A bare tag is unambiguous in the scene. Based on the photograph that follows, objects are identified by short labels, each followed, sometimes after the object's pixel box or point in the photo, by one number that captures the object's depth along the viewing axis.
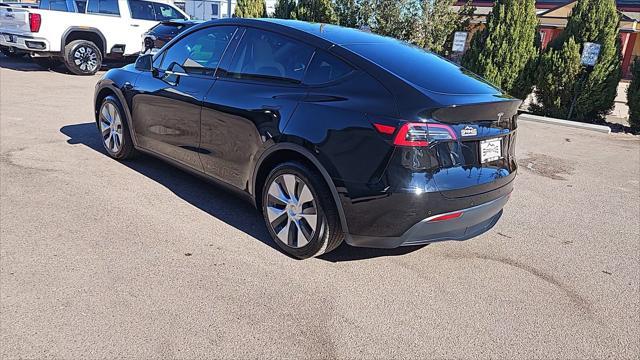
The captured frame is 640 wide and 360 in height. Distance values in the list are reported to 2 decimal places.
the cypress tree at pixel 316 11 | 13.52
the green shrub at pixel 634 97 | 9.48
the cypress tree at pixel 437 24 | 12.36
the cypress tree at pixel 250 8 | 15.41
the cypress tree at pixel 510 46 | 10.50
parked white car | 11.41
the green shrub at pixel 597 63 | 9.73
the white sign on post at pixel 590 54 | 9.40
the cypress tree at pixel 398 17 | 12.59
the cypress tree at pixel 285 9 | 14.43
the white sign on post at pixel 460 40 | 11.22
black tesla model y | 2.95
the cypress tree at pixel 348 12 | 13.29
